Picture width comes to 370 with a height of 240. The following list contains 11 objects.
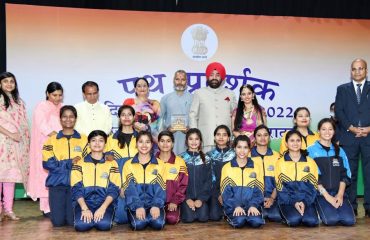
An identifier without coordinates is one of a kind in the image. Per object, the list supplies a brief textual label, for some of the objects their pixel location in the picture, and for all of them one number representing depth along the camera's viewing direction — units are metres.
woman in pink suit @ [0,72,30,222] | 5.22
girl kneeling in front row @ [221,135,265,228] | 4.88
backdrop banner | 6.58
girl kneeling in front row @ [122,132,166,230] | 4.73
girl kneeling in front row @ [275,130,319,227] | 4.89
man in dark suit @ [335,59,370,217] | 5.38
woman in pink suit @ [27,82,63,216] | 5.39
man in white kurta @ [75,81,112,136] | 5.49
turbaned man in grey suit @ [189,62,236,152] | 5.71
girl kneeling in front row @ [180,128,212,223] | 5.13
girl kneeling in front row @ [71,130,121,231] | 4.75
